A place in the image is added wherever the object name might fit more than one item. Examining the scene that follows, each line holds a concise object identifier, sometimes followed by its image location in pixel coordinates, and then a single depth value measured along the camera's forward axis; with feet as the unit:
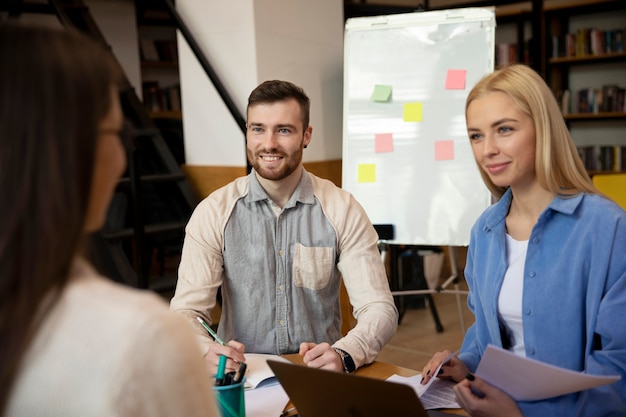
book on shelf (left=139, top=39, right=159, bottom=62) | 22.95
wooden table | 5.07
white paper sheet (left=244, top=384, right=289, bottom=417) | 4.33
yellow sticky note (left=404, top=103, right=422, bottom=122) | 11.21
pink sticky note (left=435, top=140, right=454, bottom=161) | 11.02
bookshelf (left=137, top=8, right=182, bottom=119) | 23.09
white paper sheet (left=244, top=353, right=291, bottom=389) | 4.77
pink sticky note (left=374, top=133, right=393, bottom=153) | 11.36
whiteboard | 10.89
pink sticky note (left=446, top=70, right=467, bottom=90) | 10.91
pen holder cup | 3.69
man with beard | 6.22
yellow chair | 8.96
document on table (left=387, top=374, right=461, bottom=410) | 4.41
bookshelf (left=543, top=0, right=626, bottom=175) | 19.44
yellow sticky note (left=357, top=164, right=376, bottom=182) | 11.41
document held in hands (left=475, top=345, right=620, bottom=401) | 3.48
